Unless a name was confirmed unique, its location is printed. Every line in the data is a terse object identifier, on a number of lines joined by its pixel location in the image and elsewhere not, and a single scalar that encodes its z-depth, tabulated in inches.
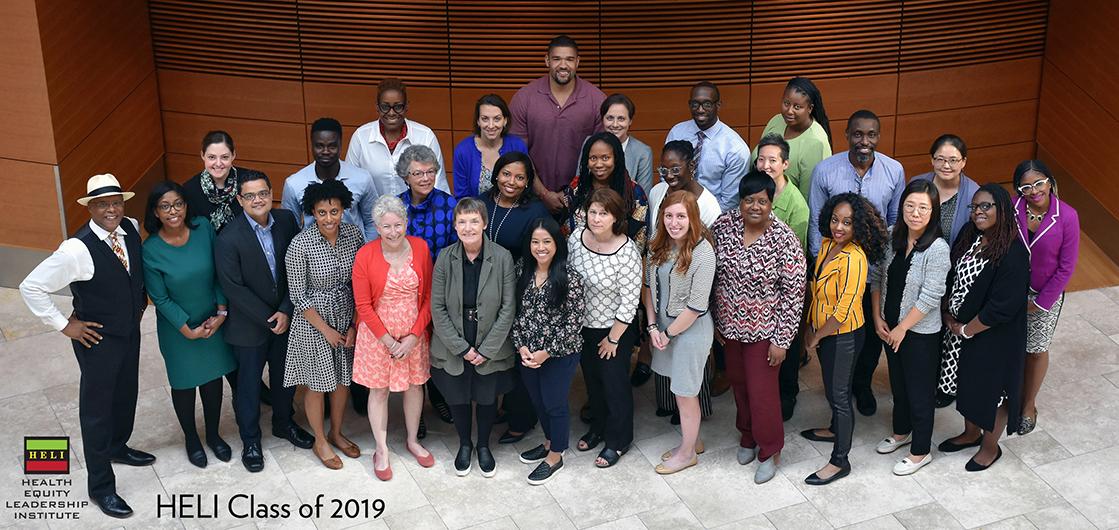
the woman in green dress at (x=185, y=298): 248.4
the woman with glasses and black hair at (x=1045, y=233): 255.3
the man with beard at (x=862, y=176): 276.8
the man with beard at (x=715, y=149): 286.5
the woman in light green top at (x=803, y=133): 288.2
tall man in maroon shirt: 297.0
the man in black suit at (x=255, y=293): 253.0
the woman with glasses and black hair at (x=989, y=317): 246.4
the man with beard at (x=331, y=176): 273.0
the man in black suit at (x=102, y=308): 239.0
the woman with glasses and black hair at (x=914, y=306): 249.1
